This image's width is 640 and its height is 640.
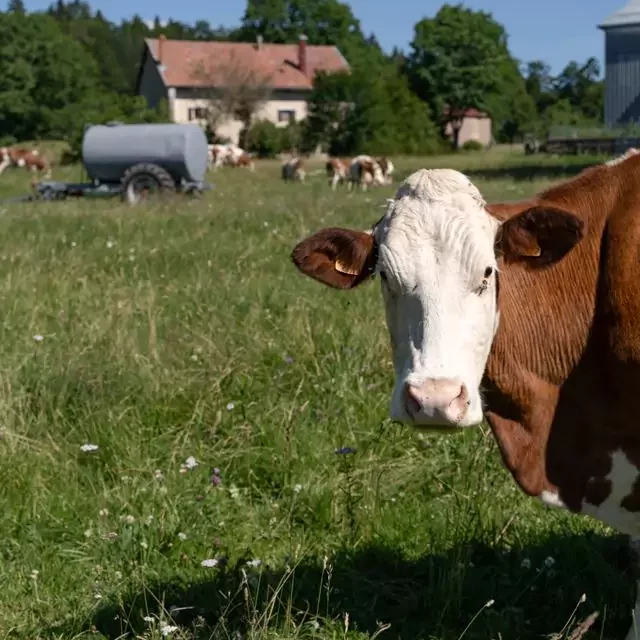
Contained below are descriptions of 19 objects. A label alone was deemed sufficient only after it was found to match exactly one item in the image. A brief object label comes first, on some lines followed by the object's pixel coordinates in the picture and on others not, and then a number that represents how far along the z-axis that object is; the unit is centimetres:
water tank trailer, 2014
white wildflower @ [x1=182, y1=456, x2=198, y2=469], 441
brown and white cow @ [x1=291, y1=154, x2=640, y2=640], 281
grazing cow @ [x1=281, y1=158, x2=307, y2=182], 3213
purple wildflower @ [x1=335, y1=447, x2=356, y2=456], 411
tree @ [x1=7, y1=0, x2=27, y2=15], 11738
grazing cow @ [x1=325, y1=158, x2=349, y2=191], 3055
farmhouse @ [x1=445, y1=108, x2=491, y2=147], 7781
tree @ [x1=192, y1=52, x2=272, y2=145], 6316
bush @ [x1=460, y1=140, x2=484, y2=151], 6988
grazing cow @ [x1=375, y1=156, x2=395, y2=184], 2971
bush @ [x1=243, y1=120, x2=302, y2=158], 5859
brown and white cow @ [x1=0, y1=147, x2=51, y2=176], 3706
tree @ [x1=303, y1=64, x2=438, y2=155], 5759
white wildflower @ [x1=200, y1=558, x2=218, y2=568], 371
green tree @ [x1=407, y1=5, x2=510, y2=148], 7500
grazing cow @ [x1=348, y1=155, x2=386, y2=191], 2891
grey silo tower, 2962
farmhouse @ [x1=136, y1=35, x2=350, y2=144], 6869
